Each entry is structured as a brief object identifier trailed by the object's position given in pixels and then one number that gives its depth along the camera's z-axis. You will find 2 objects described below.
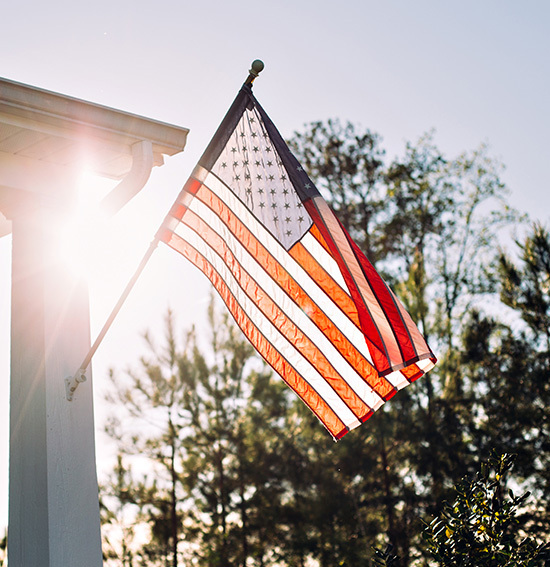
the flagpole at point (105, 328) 3.66
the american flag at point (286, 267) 3.68
